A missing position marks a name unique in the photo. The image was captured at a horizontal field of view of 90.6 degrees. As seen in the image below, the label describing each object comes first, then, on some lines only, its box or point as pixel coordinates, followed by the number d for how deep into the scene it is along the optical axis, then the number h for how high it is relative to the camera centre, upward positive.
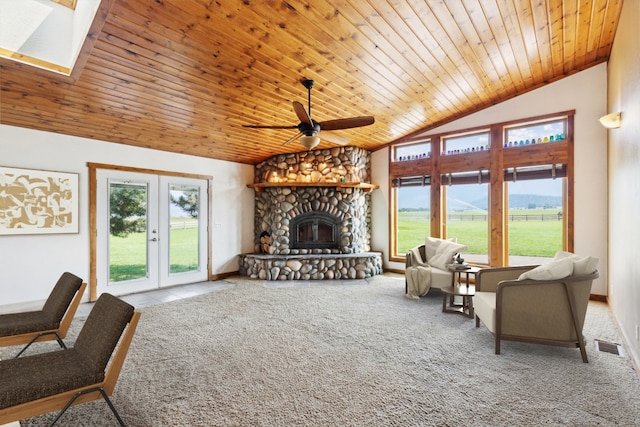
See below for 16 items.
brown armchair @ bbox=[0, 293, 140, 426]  1.64 -0.91
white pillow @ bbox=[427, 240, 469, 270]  4.91 -0.64
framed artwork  4.02 +0.18
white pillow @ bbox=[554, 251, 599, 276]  2.81 -0.47
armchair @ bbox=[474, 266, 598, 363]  2.80 -0.89
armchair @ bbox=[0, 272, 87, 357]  2.55 -0.90
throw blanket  4.86 -1.04
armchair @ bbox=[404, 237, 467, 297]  4.82 -0.87
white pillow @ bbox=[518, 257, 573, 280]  2.82 -0.52
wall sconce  3.51 +1.05
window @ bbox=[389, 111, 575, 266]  5.34 +0.47
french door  4.96 -0.27
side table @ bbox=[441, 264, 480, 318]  4.01 -1.06
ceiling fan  3.62 +1.07
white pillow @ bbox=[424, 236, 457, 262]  5.54 -0.57
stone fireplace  6.62 +0.14
